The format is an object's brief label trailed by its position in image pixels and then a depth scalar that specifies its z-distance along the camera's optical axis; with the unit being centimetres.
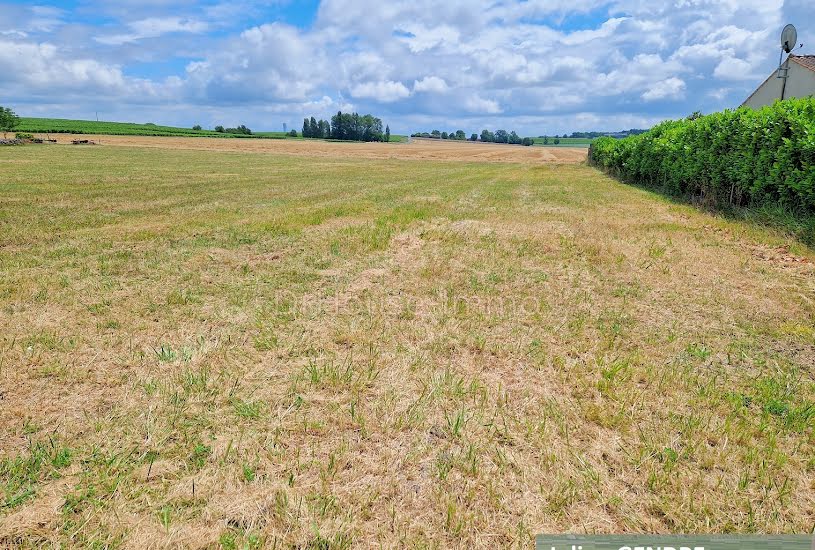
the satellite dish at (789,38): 1841
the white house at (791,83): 2316
